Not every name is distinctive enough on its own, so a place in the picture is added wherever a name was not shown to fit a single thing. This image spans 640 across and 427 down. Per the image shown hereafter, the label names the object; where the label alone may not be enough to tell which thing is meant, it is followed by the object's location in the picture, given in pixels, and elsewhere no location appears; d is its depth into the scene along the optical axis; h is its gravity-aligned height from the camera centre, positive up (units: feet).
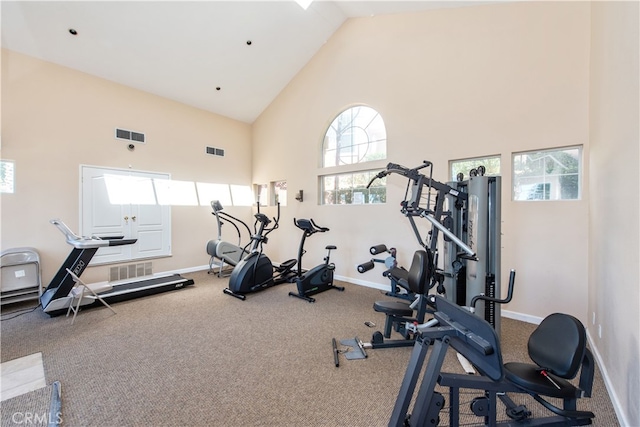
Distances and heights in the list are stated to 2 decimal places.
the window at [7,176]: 12.61 +1.76
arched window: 15.67 +3.61
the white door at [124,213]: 15.29 -0.11
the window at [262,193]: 22.56 +1.68
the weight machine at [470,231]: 8.46 -0.67
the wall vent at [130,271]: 15.97 -3.87
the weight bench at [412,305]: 8.40 -3.30
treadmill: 11.09 -2.83
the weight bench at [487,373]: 4.52 -3.12
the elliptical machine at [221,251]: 17.81 -2.90
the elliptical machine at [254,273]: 13.97 -3.52
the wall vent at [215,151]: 20.75 +4.97
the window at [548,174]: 10.10 +1.54
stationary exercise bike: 13.67 -3.68
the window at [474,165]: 11.69 +2.24
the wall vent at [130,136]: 16.31 +4.96
